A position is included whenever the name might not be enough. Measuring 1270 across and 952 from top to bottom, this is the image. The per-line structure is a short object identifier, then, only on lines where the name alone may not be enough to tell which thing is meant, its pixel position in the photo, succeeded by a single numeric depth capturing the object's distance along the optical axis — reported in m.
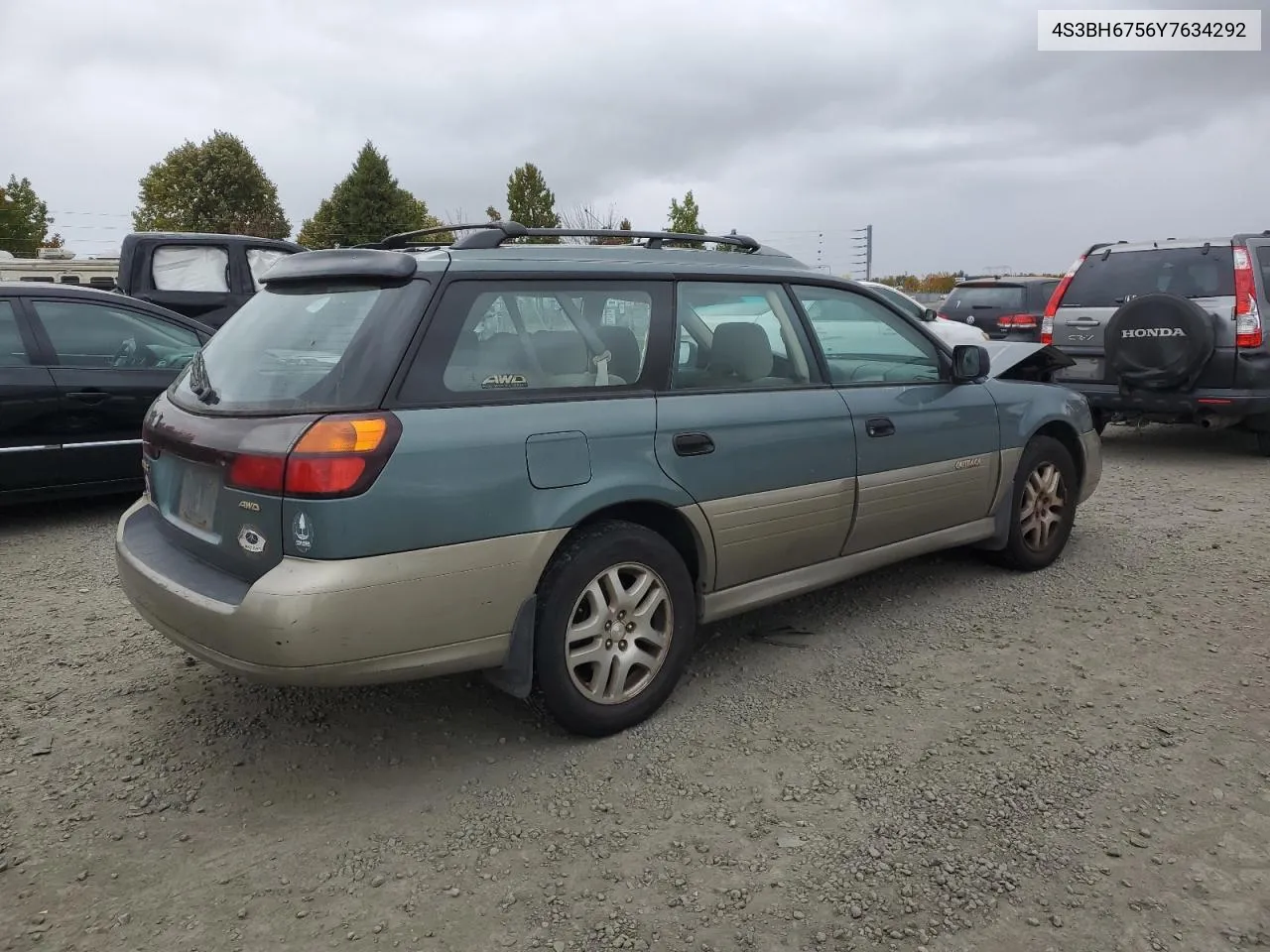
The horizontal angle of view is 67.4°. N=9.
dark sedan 5.55
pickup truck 9.23
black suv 13.92
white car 11.21
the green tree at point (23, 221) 45.78
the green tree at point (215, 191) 43.09
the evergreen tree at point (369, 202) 40.78
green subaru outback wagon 2.64
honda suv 7.50
